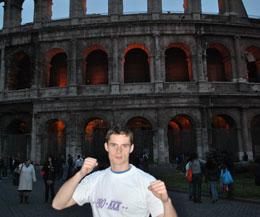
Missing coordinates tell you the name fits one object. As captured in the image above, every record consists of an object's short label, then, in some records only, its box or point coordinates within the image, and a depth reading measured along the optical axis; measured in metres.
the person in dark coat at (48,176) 9.77
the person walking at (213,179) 9.38
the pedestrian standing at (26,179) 9.45
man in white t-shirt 2.21
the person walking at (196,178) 9.45
